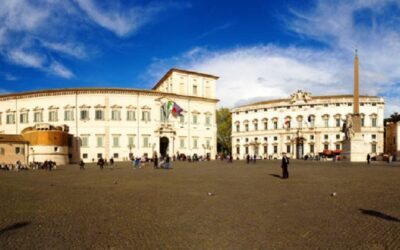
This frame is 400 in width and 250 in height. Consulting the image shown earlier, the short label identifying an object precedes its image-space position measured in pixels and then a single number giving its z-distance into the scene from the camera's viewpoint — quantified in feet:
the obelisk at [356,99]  125.80
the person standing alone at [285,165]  58.75
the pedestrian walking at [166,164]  93.31
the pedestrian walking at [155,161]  101.81
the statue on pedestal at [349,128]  125.43
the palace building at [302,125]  220.02
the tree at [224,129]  285.84
